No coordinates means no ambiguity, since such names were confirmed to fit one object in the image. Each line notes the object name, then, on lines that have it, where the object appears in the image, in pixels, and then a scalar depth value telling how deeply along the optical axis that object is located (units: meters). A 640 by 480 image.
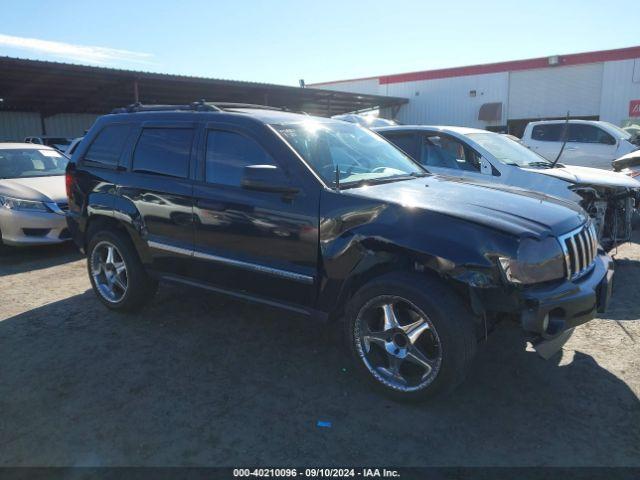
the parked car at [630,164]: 8.06
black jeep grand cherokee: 2.84
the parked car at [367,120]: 11.99
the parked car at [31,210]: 6.70
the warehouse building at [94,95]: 18.00
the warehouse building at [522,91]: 23.95
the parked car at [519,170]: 5.84
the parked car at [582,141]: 11.52
